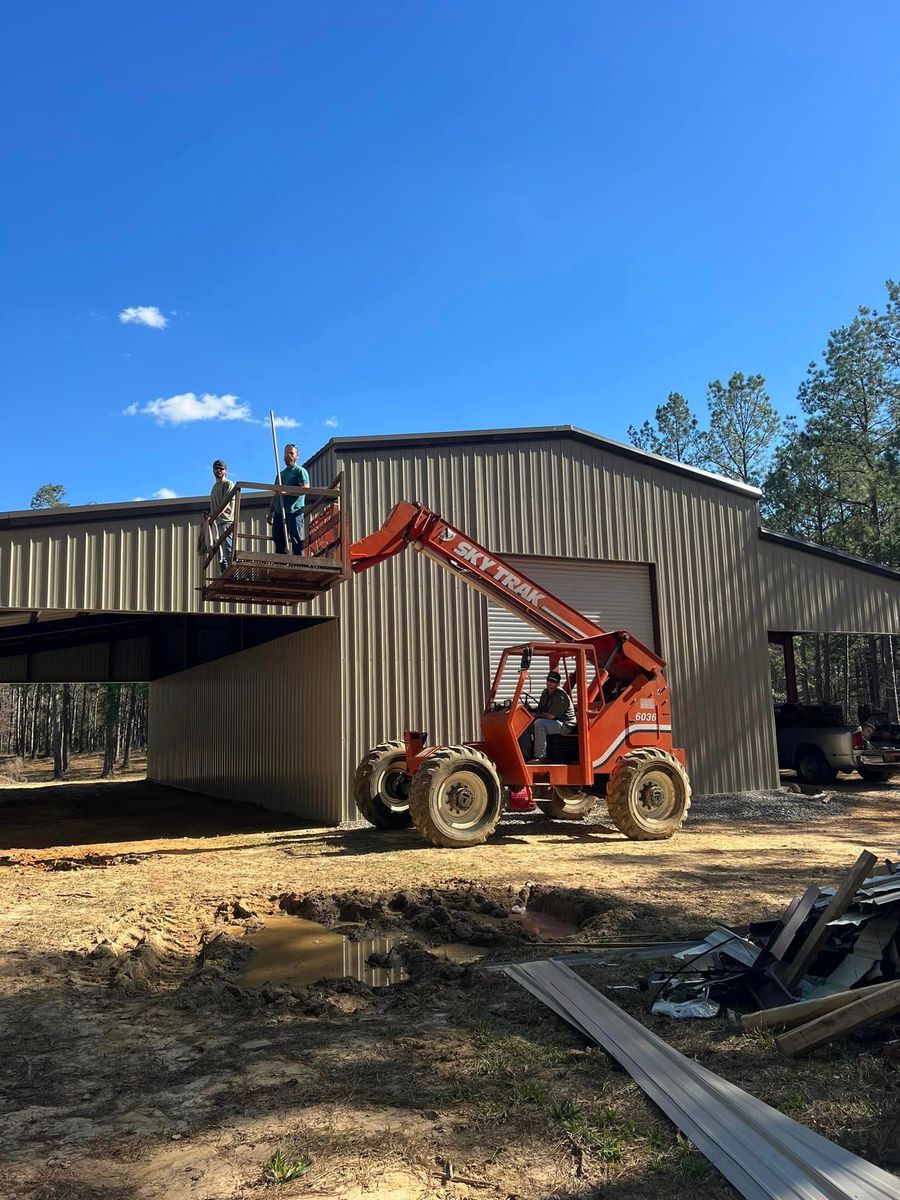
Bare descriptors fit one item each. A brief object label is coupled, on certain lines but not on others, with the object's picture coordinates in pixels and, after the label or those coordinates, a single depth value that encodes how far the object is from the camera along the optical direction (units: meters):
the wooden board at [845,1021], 4.14
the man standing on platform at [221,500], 10.27
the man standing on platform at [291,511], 10.18
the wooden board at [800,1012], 4.41
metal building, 13.13
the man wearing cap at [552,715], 12.61
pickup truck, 20.16
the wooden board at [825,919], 5.01
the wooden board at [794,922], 5.21
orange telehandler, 11.77
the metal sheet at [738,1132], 3.03
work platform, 9.48
